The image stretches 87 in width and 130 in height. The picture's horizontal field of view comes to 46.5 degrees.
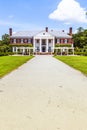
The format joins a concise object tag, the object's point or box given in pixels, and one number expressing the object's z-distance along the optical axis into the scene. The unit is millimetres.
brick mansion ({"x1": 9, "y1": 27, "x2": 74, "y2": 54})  31039
